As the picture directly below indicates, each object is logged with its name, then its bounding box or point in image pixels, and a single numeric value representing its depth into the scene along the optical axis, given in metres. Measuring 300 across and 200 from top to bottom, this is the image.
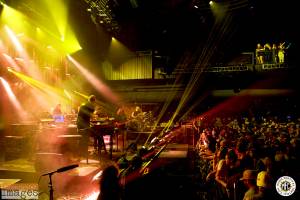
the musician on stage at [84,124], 7.56
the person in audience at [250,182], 4.43
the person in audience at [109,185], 3.00
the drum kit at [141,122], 14.91
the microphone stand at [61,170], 3.41
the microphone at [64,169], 3.40
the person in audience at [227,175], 6.30
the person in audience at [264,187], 4.32
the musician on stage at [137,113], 16.85
